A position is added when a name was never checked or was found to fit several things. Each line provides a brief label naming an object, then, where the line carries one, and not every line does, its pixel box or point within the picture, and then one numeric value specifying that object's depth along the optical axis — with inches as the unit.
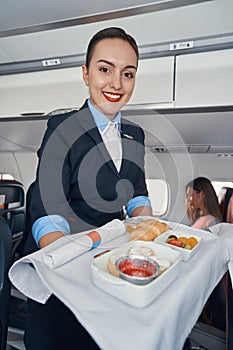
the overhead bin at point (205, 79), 61.9
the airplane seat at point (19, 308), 50.6
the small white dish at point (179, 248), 25.5
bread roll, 28.9
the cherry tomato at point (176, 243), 27.3
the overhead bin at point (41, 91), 76.0
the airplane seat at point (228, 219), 36.9
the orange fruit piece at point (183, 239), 28.5
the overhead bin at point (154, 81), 66.1
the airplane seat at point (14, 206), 72.2
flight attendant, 32.0
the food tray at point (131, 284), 17.8
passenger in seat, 90.2
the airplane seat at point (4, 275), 34.9
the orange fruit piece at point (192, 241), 28.0
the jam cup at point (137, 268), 18.8
